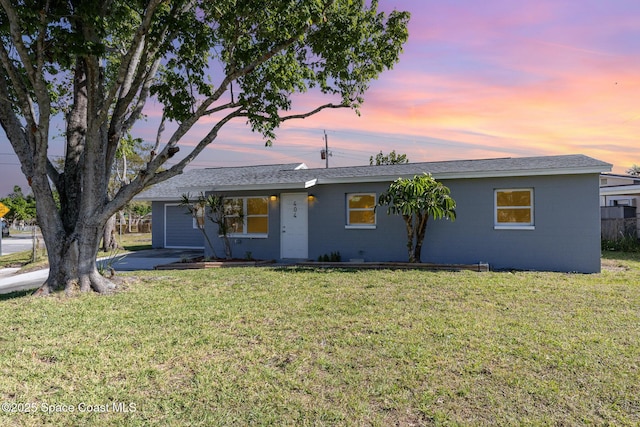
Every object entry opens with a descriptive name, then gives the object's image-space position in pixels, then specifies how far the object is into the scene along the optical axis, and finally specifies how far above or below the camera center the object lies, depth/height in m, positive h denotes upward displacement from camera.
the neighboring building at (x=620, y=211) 16.14 +0.44
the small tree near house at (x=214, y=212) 13.02 +0.30
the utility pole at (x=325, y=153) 38.12 +6.71
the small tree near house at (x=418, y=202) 10.39 +0.50
